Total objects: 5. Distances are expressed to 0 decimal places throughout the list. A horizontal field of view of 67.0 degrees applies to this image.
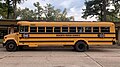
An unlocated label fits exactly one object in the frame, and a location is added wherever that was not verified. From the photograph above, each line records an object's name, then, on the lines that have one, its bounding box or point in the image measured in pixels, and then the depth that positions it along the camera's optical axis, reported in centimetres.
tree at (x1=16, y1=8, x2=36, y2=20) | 3650
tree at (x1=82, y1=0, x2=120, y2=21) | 1591
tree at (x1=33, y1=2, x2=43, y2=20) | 3538
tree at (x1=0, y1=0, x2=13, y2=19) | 1637
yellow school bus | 776
